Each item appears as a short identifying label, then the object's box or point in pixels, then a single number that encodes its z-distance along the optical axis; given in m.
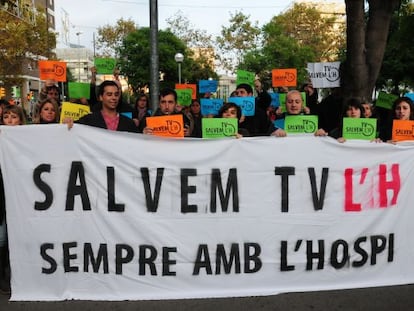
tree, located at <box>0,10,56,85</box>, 25.11
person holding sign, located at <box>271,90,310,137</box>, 4.95
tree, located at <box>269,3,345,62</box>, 44.38
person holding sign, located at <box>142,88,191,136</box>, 5.00
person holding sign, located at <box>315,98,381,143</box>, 4.30
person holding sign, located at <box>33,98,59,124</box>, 4.73
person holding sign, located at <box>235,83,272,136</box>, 5.83
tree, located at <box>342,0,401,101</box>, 6.30
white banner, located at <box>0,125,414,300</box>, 4.01
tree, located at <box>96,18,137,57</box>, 38.72
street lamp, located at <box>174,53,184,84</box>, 24.27
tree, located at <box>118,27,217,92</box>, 34.22
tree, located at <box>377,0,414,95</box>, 12.49
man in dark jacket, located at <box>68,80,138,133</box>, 4.51
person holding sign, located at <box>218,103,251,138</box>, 4.95
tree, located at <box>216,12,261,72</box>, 35.22
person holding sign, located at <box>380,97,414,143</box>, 5.12
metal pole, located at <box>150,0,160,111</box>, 7.46
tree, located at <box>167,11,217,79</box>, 38.88
